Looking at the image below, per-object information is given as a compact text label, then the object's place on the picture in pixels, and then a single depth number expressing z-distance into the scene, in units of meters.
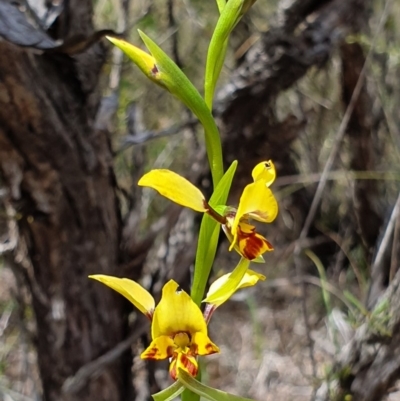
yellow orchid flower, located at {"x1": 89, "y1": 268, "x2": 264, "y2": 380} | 0.24
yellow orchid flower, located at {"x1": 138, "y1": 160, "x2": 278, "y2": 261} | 0.24
